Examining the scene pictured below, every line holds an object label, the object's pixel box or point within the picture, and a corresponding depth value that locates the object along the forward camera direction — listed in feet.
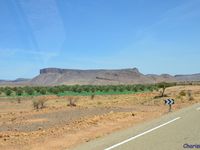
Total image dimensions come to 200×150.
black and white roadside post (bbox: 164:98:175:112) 53.16
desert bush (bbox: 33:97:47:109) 82.81
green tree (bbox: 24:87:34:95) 178.92
